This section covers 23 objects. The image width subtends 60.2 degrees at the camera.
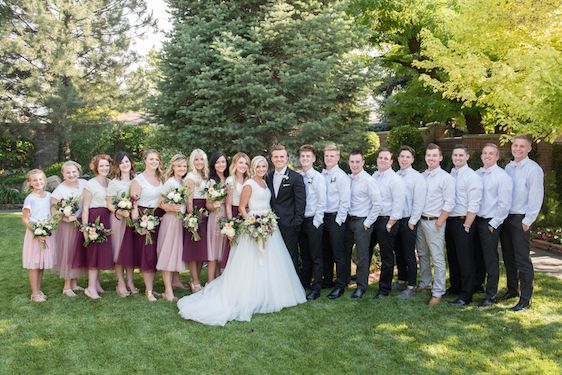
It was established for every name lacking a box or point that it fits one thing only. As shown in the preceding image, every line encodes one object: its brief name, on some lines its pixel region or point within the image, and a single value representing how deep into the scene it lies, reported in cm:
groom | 677
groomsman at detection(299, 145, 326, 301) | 685
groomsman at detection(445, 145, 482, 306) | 631
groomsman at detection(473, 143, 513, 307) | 624
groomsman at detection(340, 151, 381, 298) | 670
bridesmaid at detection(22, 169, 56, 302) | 678
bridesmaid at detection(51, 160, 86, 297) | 700
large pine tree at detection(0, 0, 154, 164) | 2309
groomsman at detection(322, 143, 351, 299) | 684
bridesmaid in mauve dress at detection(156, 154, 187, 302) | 676
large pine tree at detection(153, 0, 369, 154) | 1002
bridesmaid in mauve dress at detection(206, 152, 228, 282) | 719
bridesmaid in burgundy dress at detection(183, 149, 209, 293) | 704
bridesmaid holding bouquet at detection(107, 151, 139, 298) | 683
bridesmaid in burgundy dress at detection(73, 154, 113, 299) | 688
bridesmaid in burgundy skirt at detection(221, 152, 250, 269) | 691
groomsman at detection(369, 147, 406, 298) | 666
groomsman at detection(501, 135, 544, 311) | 615
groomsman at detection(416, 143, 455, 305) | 639
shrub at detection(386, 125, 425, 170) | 1986
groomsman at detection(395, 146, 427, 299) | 664
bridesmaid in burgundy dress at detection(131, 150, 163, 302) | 675
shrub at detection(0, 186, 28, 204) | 1881
